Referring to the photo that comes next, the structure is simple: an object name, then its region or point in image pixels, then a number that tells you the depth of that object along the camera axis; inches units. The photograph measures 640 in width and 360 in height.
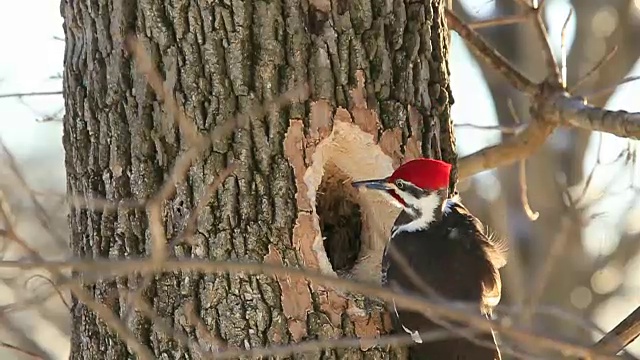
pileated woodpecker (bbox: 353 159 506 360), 245.9
